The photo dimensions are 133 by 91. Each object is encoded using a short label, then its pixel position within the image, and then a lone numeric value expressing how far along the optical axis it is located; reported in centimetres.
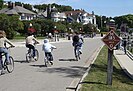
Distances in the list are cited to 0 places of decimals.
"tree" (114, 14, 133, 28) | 14642
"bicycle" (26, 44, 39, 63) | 1909
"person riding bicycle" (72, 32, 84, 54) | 2084
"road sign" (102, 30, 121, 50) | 1113
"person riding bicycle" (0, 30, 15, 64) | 1359
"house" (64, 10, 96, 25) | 16350
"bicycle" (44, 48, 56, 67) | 1709
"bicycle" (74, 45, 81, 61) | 2089
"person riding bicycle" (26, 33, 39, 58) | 1900
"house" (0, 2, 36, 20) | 10316
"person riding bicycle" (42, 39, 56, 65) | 1708
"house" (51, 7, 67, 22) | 14275
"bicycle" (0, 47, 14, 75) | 1377
